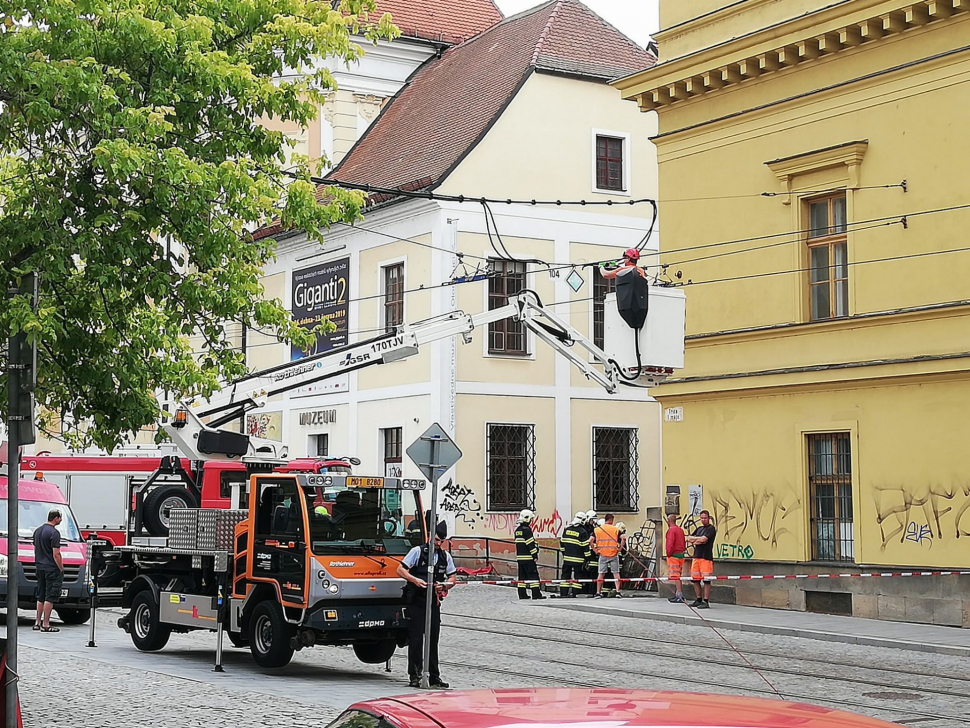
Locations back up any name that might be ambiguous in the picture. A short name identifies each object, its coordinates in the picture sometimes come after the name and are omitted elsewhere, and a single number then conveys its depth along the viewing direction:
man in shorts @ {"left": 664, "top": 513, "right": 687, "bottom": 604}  26.36
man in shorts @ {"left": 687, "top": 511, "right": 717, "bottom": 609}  25.42
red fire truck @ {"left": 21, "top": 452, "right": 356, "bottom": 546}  30.81
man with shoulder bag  15.59
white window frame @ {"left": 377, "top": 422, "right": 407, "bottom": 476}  36.34
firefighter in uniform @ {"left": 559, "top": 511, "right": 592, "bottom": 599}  29.36
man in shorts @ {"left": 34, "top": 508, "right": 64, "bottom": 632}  22.00
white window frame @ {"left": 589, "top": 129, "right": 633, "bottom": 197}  37.41
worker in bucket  24.97
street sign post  17.38
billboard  38.19
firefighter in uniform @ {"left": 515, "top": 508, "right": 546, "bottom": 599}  29.17
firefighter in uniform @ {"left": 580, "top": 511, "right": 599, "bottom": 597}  29.92
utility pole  10.33
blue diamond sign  35.00
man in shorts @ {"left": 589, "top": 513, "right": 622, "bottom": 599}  29.50
